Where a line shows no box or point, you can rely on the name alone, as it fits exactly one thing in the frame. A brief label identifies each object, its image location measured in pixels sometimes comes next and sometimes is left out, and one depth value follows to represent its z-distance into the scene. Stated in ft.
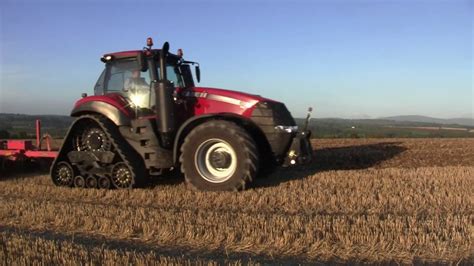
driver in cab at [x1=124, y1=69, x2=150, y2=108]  25.97
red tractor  23.77
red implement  30.76
